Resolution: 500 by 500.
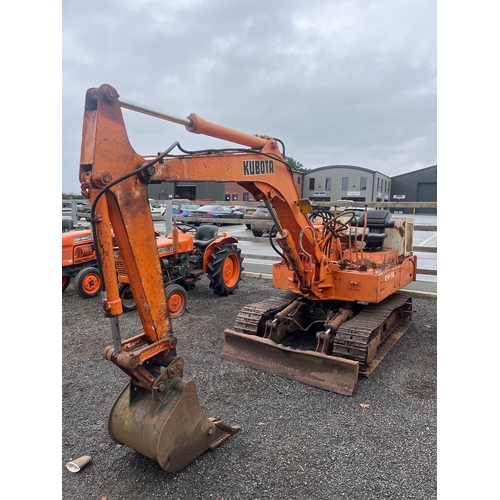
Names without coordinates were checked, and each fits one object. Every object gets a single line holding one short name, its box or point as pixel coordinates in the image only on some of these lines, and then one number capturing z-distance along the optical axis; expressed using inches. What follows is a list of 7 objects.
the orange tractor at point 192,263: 277.3
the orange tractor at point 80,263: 299.9
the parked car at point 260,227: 769.3
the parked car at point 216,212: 1033.0
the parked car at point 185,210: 1055.0
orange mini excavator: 111.5
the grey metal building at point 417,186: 1927.4
